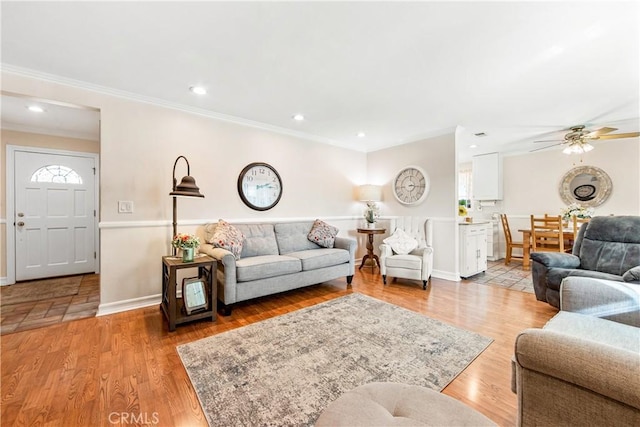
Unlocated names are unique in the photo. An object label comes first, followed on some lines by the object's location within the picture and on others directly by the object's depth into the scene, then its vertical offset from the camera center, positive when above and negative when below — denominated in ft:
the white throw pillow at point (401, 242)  13.02 -1.57
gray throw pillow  6.23 -1.56
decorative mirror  15.16 +1.56
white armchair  11.75 -2.14
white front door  12.45 -0.14
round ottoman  2.68 -2.21
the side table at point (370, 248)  14.79 -2.15
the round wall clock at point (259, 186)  12.02 +1.24
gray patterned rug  4.80 -3.54
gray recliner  8.16 -1.54
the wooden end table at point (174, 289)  7.67 -2.51
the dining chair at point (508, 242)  16.81 -2.02
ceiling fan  11.46 +3.45
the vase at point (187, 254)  8.35 -1.38
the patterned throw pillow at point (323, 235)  12.82 -1.16
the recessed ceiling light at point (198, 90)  8.86 +4.26
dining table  14.44 -1.84
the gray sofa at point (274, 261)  8.93 -1.95
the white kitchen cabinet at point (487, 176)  18.78 +2.64
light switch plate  9.22 +0.20
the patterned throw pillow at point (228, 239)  9.71 -1.04
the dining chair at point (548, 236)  13.88 -1.33
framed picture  8.13 -2.66
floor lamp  8.54 +0.76
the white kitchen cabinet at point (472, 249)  13.23 -1.96
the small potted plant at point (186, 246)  8.32 -1.10
